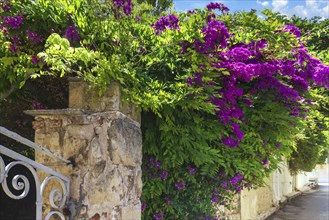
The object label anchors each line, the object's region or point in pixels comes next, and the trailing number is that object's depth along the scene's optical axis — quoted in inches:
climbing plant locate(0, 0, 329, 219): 101.2
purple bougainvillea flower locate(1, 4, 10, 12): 97.8
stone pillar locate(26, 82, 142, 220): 92.0
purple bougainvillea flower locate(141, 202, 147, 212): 132.0
